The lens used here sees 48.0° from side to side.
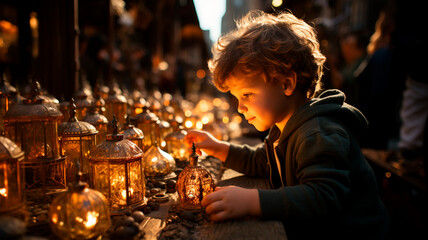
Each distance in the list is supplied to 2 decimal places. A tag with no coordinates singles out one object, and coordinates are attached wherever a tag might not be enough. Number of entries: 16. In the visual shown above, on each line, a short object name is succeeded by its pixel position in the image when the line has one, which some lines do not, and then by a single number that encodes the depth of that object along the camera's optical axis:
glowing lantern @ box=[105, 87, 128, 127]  1.07
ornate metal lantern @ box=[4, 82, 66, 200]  0.71
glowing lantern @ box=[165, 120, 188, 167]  1.02
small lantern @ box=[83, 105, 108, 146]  0.87
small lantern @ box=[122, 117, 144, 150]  0.84
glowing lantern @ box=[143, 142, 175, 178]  0.87
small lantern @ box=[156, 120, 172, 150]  1.06
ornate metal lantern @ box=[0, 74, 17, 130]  0.86
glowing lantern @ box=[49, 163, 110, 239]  0.60
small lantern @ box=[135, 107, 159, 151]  0.98
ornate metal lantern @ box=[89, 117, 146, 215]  0.70
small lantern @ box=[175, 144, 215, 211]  0.73
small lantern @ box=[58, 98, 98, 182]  0.77
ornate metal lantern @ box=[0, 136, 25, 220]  0.61
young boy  0.67
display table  0.63
